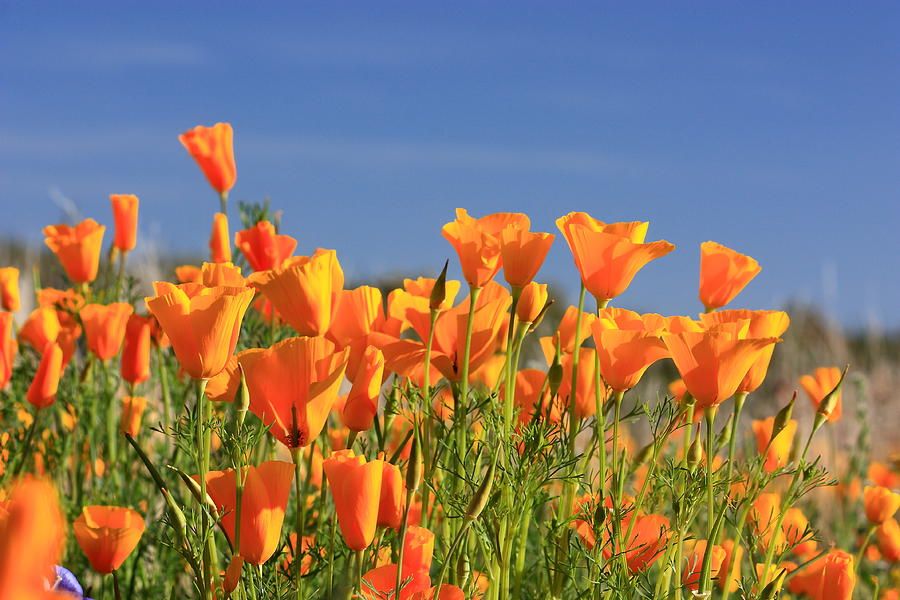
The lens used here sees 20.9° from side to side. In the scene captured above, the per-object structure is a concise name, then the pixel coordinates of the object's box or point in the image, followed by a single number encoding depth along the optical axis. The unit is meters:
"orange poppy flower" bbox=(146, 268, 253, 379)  0.98
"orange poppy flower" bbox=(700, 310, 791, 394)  1.02
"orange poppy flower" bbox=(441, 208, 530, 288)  1.04
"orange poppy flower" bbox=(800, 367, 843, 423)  1.18
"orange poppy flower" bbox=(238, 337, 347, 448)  0.98
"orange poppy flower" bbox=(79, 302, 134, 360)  1.24
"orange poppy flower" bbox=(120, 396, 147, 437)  1.25
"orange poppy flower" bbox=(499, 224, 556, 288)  1.03
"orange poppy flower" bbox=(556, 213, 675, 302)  1.02
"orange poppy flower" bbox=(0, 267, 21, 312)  1.42
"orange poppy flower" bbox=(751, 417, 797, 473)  1.17
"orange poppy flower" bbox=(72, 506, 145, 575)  1.03
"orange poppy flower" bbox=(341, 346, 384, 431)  1.00
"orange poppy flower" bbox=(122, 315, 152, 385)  1.15
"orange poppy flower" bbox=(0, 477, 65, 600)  0.46
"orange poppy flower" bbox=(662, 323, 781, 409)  0.98
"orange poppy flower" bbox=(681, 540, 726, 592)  1.07
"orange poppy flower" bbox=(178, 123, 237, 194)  1.35
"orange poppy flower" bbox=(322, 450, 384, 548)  0.96
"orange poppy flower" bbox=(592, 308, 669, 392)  1.00
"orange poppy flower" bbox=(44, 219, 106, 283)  1.34
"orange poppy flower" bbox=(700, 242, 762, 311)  1.07
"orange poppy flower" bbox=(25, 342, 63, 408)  1.18
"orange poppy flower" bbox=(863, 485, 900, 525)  1.21
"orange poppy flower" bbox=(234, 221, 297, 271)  1.20
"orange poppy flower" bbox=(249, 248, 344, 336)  1.03
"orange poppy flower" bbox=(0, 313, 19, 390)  1.22
